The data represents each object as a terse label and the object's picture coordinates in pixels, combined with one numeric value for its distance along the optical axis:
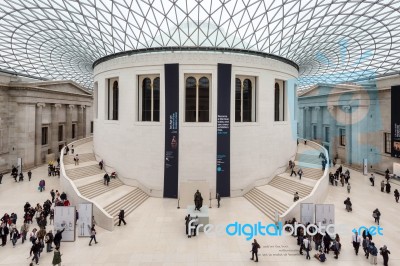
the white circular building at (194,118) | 23.86
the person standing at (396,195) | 23.20
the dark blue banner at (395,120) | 31.06
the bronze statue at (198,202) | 19.00
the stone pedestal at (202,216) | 17.17
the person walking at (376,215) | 17.96
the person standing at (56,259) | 11.91
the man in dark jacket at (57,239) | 14.02
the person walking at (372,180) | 28.84
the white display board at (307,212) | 16.56
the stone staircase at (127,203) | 19.03
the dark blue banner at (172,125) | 23.70
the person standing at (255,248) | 13.04
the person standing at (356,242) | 13.87
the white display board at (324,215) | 16.34
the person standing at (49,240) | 14.17
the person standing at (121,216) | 17.56
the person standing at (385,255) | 12.68
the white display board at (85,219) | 15.69
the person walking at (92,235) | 14.85
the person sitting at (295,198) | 19.75
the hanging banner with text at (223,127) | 23.75
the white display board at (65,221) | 15.27
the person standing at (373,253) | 12.77
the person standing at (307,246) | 13.63
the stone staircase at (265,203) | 19.47
